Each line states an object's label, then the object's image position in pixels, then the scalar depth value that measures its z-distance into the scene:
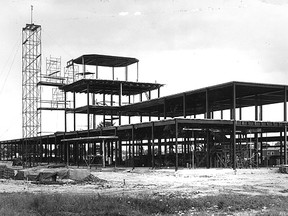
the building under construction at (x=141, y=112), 50.75
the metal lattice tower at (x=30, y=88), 74.94
